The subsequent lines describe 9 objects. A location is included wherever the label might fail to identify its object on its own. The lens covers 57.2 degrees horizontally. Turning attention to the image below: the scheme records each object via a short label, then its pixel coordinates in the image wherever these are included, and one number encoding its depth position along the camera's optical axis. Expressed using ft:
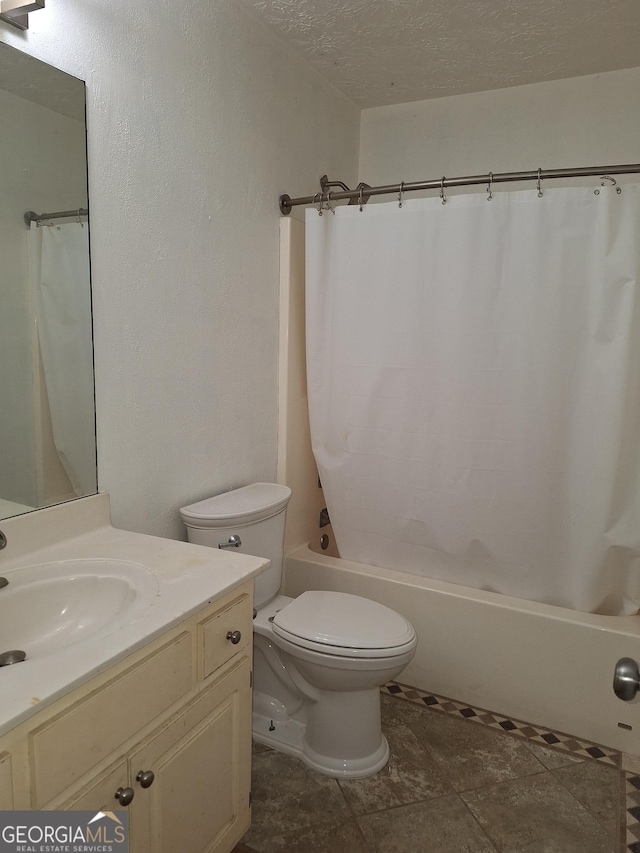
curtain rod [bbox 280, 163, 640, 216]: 5.81
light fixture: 3.69
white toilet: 5.47
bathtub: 6.12
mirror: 4.19
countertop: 2.82
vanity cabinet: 2.82
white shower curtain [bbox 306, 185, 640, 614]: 6.08
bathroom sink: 3.74
